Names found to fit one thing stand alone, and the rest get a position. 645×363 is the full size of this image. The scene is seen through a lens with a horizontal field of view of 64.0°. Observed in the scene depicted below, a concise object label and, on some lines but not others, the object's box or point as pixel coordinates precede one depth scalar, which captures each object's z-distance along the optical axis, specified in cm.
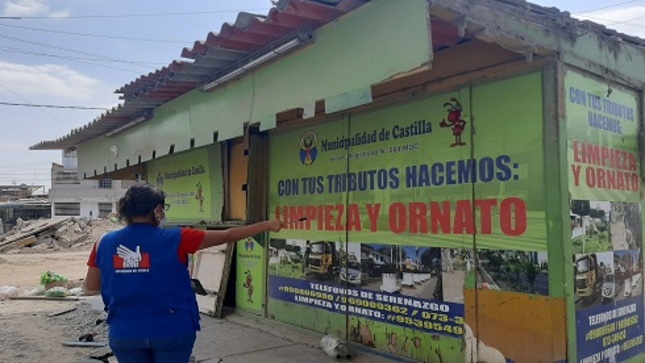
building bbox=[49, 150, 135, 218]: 4209
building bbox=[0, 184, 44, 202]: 5584
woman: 274
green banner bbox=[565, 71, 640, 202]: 404
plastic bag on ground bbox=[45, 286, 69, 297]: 986
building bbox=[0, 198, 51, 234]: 4234
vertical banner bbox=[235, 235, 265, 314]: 705
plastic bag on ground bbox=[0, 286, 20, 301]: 997
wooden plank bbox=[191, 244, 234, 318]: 752
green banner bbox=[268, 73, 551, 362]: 413
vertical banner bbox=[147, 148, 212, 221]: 823
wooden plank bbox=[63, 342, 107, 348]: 600
